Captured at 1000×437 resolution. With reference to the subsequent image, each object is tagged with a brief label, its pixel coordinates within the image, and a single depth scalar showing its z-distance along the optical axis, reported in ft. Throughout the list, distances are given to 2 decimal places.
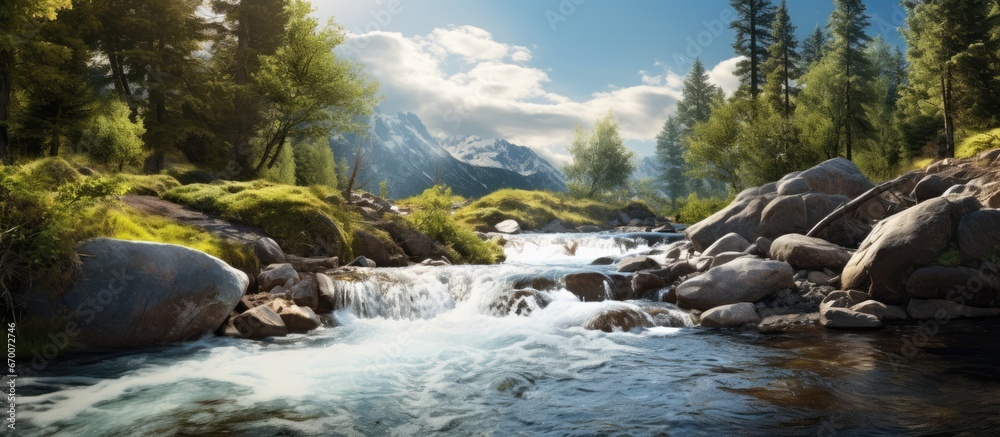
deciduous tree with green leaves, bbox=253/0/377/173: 70.59
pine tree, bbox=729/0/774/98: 135.85
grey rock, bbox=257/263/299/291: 34.68
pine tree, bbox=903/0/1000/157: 92.07
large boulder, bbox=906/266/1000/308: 30.83
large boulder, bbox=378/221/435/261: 56.59
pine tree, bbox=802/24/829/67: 186.17
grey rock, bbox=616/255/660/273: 47.26
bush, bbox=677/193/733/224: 112.47
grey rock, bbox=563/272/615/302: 39.45
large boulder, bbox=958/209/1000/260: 31.76
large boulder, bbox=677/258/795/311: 35.04
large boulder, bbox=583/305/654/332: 31.81
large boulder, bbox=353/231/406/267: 50.44
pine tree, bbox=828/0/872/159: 123.24
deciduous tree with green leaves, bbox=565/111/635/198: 168.76
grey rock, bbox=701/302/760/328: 32.19
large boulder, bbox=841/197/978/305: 31.83
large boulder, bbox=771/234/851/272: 37.65
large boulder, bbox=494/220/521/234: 109.50
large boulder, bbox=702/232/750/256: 46.85
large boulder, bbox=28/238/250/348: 23.82
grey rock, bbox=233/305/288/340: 28.50
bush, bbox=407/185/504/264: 62.49
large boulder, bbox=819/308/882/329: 29.53
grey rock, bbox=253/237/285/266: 38.47
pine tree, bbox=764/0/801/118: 124.88
